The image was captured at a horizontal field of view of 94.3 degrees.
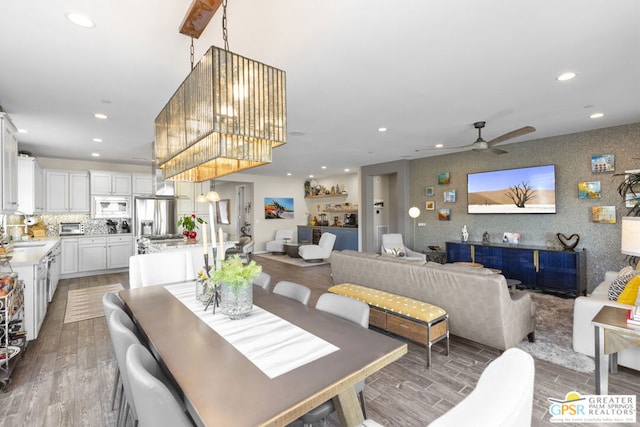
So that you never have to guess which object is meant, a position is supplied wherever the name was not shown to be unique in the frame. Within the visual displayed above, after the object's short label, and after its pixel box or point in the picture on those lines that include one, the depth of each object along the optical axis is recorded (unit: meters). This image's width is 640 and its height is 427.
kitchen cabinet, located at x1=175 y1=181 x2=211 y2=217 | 7.47
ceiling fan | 4.07
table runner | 1.28
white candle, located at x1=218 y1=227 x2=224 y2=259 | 2.04
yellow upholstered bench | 2.64
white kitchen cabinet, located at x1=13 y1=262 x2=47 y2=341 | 3.20
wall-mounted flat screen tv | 5.25
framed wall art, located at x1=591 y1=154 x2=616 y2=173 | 4.61
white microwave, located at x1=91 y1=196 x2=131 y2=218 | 6.73
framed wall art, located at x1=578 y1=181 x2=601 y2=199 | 4.75
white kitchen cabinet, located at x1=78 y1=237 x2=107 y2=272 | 6.41
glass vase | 1.80
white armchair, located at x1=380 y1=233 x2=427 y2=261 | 6.20
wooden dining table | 0.98
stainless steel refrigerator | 6.64
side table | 2.03
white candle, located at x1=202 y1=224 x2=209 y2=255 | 2.08
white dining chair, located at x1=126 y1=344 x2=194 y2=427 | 0.97
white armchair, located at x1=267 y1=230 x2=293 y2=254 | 9.70
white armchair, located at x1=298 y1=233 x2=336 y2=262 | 7.73
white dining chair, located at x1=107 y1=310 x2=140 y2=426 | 1.43
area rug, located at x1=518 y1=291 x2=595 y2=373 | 2.67
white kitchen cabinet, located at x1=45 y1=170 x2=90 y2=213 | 6.27
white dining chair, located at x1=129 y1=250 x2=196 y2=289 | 3.05
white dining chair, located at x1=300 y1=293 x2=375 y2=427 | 1.46
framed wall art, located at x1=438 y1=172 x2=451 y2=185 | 6.74
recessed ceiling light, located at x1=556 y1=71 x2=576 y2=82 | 2.81
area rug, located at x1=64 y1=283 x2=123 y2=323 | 4.06
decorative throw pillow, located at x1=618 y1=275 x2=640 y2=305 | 2.49
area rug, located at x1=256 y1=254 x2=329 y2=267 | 7.85
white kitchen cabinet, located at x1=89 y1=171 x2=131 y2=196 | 6.64
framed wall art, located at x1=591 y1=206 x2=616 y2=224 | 4.62
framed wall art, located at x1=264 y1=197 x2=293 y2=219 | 10.22
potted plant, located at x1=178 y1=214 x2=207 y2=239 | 5.30
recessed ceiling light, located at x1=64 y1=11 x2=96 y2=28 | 1.91
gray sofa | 2.62
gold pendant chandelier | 1.64
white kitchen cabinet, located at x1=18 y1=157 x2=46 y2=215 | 4.87
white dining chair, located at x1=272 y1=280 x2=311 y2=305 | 2.26
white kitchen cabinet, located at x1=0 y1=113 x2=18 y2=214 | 2.99
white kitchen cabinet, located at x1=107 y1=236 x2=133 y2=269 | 6.73
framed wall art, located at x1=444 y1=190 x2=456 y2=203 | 6.66
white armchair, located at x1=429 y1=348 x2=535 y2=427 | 0.60
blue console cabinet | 4.70
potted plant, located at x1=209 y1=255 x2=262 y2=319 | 1.77
